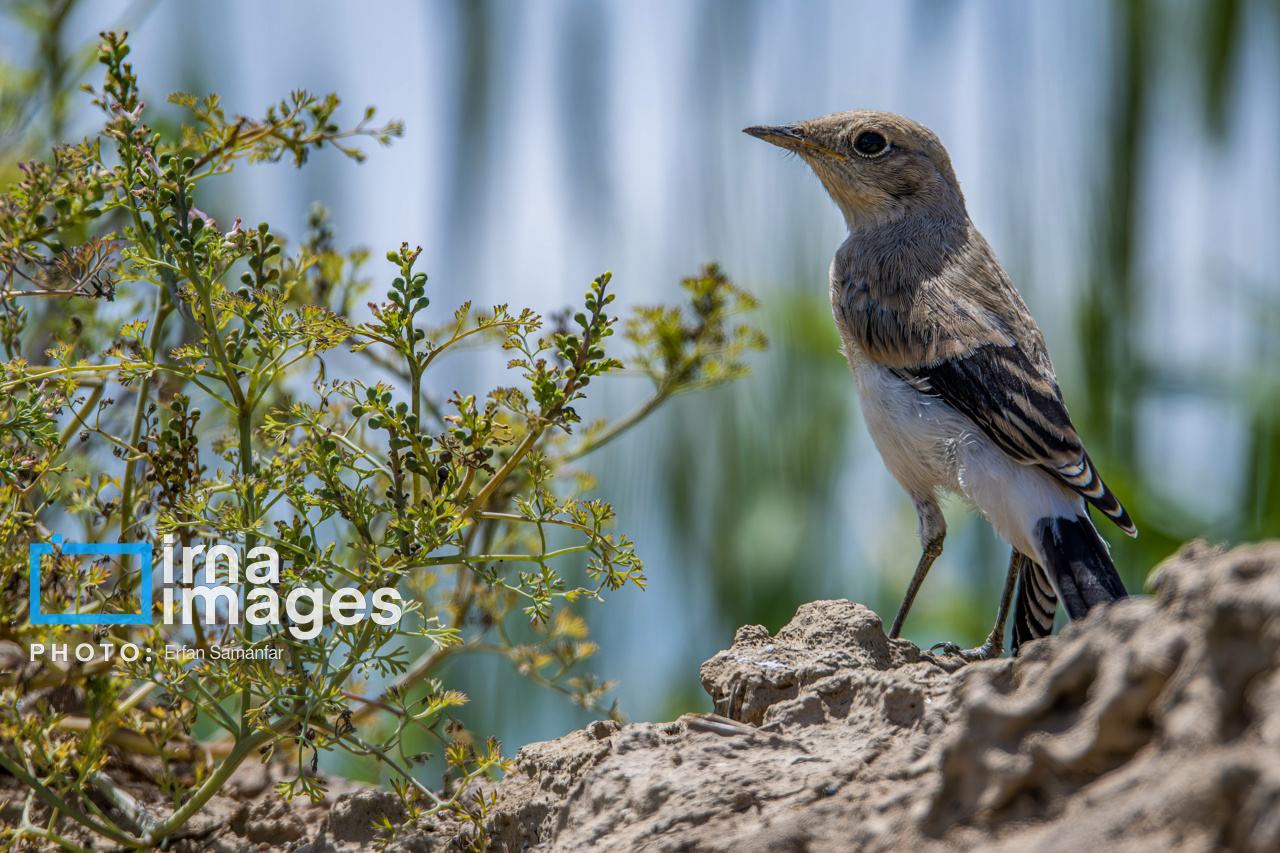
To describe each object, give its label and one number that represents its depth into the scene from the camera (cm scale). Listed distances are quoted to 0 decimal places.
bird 582
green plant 577
